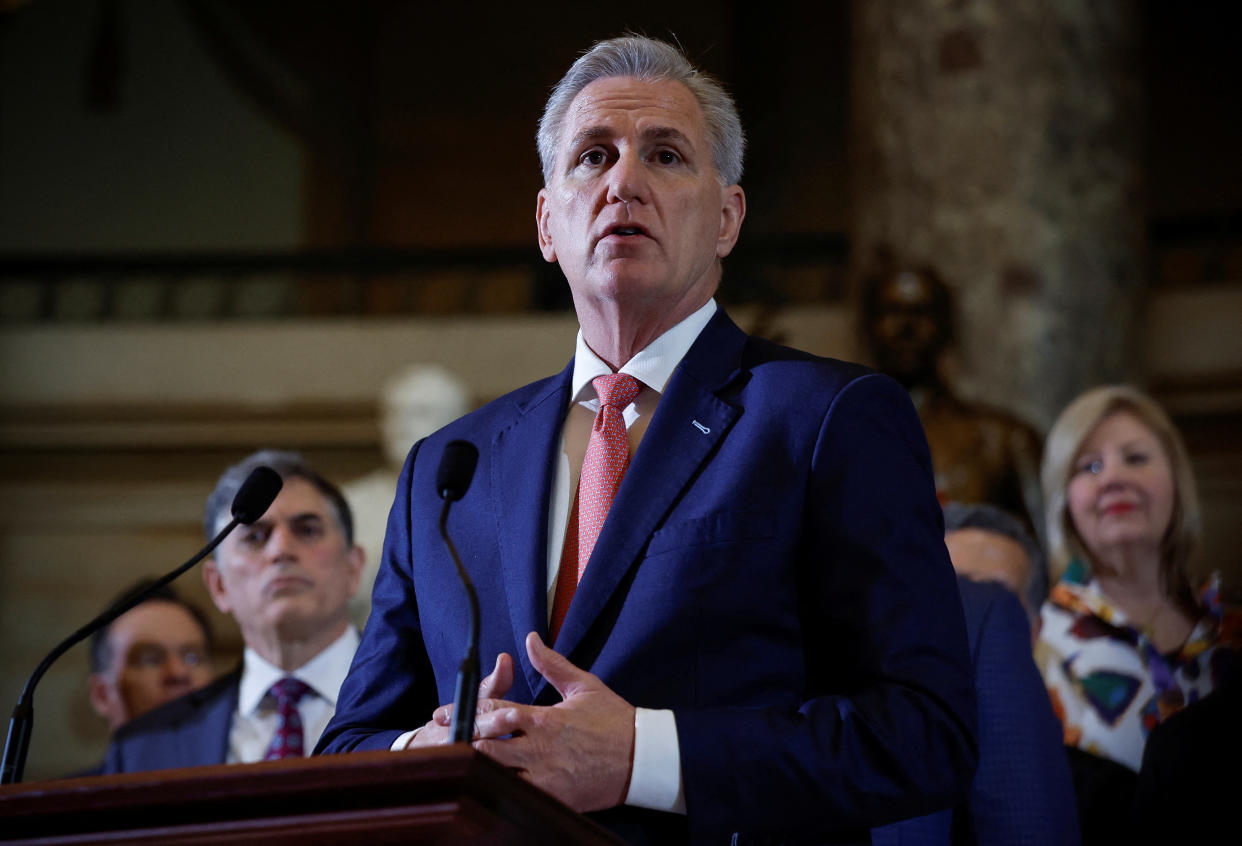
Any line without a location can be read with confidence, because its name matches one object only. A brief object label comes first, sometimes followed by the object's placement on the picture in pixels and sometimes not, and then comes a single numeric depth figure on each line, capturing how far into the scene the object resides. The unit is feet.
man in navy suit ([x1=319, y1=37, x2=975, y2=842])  8.32
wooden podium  7.66
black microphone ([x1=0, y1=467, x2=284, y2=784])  8.77
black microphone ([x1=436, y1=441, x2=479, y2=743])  8.09
